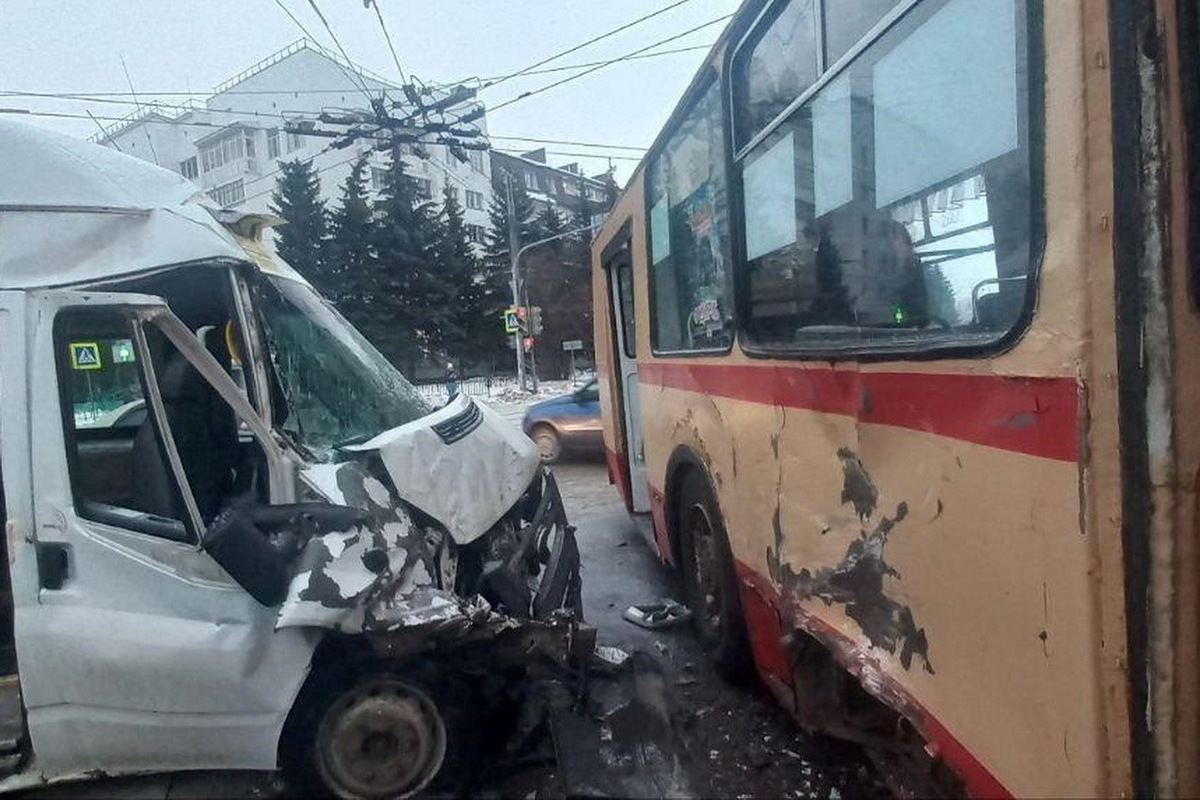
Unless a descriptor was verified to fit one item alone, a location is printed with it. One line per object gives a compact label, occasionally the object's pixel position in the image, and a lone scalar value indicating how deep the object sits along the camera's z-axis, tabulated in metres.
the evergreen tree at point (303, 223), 33.12
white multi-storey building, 34.53
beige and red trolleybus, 1.44
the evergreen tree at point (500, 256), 41.56
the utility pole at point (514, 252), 26.48
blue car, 12.16
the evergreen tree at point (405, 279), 36.12
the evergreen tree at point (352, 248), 34.97
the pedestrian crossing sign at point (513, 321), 25.55
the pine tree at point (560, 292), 42.00
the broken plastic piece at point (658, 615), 5.16
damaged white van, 2.93
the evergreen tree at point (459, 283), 38.75
